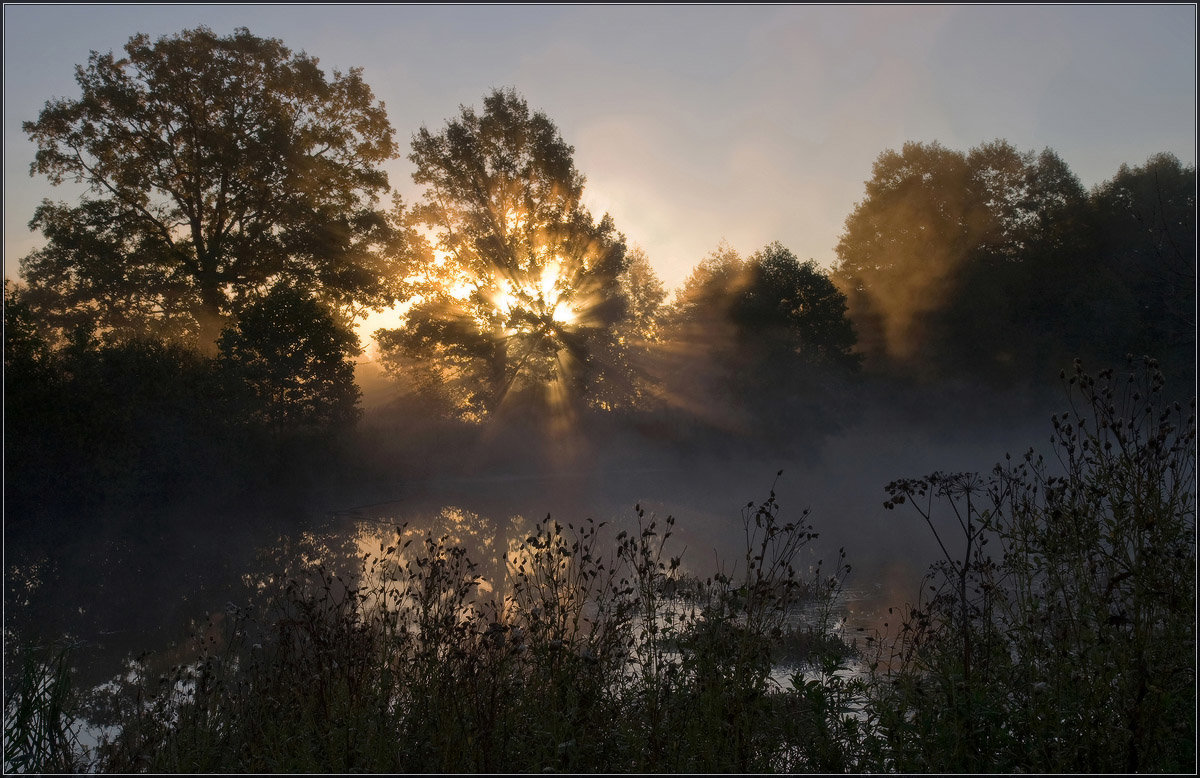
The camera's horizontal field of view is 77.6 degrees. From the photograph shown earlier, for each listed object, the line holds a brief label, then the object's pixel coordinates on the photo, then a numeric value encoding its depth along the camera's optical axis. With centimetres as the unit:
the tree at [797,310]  3005
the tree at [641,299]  2984
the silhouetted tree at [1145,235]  2500
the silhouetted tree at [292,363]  1902
